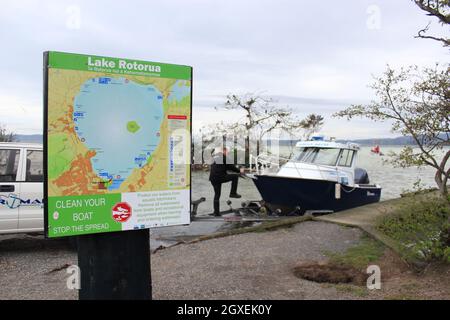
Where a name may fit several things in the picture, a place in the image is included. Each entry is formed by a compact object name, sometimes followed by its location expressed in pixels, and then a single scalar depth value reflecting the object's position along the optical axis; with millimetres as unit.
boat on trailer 14445
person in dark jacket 13180
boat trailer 12336
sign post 3621
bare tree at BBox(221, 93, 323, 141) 35500
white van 8125
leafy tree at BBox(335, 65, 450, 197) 6227
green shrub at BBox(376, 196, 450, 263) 6018
